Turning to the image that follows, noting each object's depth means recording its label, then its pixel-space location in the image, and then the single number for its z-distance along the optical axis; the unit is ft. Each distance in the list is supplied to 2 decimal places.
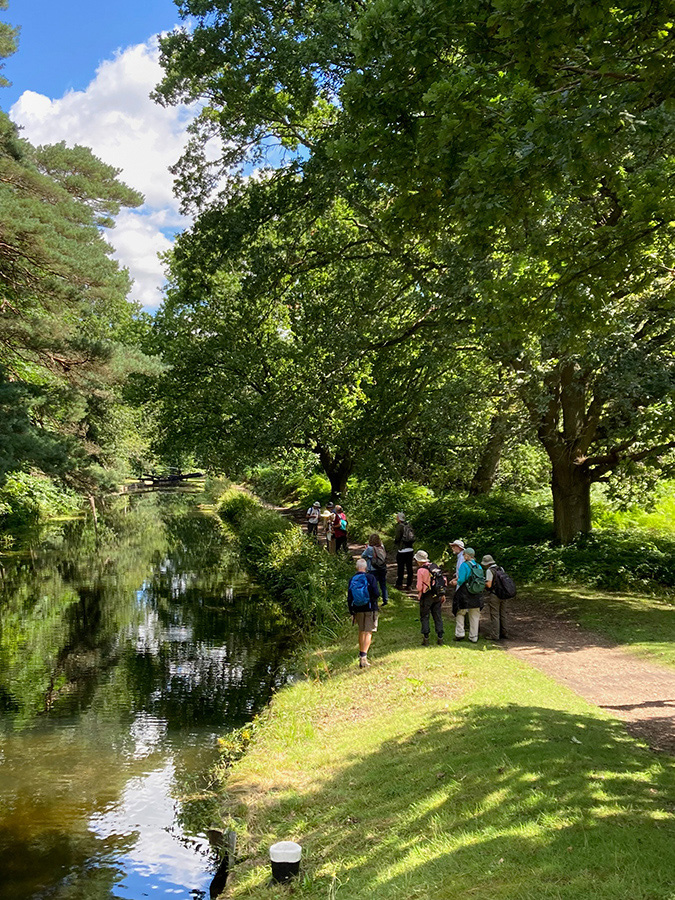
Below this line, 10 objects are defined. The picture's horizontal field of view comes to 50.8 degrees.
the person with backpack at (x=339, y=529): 66.59
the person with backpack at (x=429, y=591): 37.60
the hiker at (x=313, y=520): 81.51
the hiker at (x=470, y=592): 38.50
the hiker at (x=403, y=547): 54.73
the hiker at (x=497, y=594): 38.31
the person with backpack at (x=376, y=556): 45.00
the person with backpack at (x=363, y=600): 35.63
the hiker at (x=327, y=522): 68.60
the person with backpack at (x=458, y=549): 39.50
